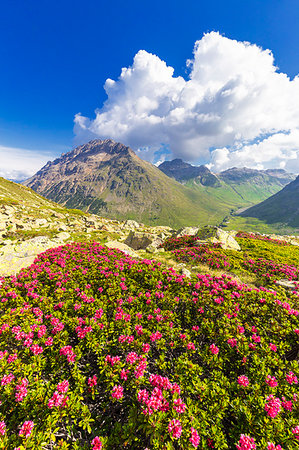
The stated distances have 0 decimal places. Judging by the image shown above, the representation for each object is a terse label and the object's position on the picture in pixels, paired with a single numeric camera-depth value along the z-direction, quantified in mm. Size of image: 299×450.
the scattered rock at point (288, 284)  12953
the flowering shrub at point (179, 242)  25906
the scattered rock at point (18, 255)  12417
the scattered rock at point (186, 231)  35150
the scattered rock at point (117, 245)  22219
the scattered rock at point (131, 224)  72356
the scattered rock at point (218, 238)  24338
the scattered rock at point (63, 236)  28094
